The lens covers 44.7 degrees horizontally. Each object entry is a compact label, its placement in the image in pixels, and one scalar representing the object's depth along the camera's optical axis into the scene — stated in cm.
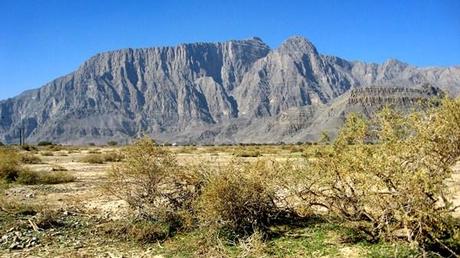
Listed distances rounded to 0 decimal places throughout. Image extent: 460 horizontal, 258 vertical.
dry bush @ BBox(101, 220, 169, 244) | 1275
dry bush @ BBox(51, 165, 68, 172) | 3092
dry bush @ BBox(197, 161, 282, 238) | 1219
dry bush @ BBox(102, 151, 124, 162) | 4125
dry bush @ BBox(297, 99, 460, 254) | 970
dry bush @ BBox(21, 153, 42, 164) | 3903
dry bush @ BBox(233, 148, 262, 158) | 4913
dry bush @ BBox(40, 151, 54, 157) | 5483
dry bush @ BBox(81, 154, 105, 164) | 3997
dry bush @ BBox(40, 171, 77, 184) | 2423
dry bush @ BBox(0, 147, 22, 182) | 2436
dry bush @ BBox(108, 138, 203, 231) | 1370
